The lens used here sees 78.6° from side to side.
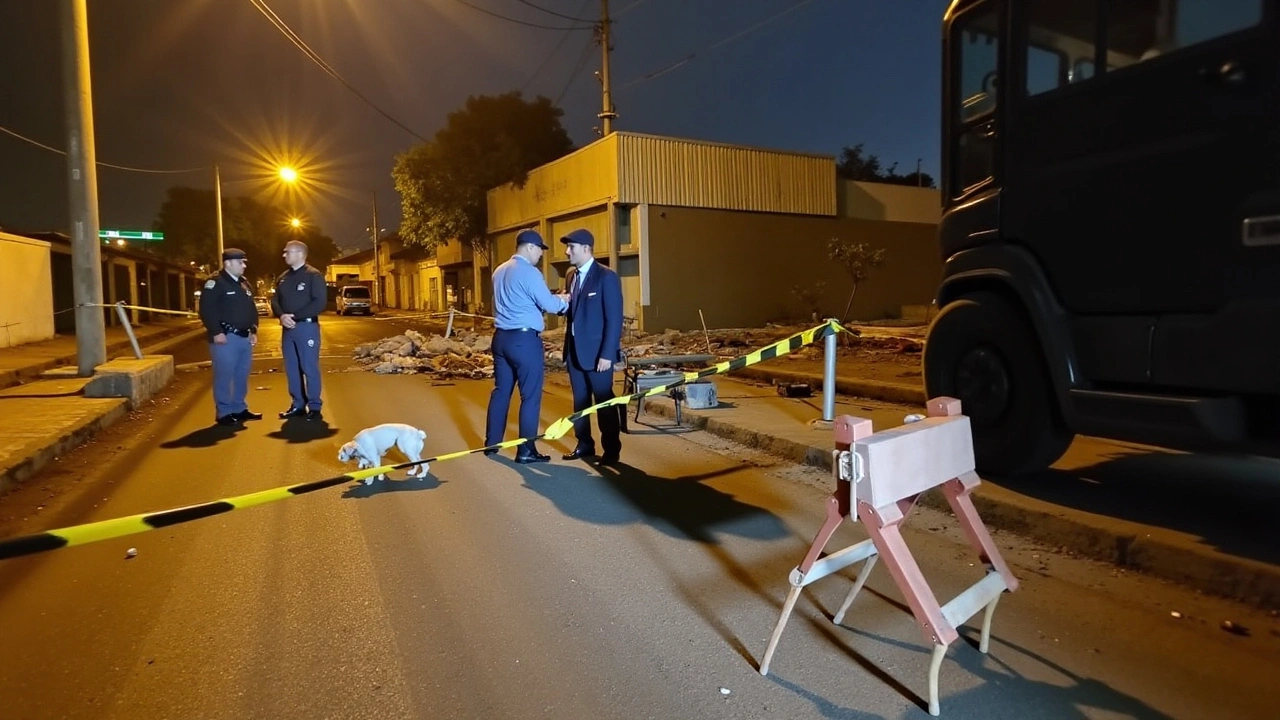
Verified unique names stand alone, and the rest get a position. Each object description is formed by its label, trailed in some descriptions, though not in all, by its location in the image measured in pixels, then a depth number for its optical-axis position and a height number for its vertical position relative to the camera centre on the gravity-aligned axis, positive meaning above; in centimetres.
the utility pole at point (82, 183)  1057 +194
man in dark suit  635 -10
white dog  566 -90
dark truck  372 +48
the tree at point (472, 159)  3161 +658
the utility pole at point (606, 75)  2469 +767
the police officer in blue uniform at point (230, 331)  830 -8
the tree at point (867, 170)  4891 +943
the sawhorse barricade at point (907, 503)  268 -69
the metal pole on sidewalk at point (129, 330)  1160 -8
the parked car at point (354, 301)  4434 +118
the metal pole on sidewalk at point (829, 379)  686 -57
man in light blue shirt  634 -13
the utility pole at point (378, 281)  6425 +340
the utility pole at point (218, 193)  3378 +563
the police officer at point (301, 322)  856 +0
